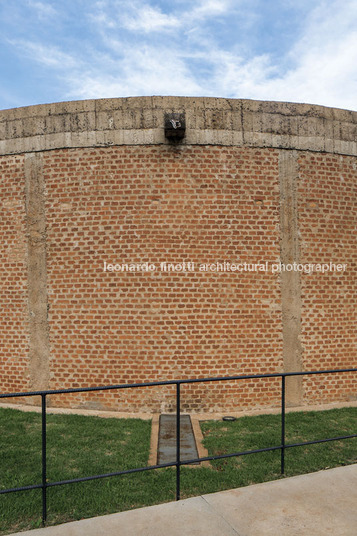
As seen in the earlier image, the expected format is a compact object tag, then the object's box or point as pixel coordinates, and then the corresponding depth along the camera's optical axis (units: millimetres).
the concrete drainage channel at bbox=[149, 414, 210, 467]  4705
